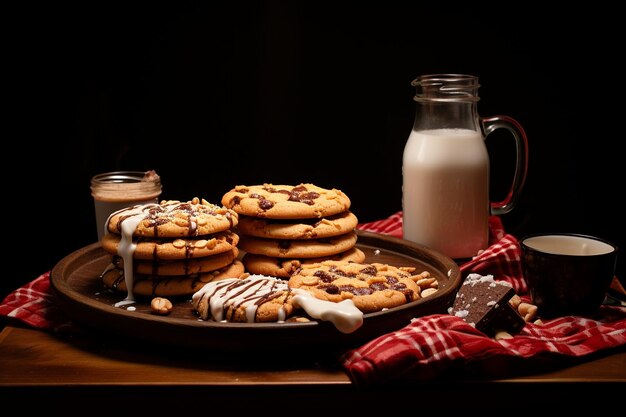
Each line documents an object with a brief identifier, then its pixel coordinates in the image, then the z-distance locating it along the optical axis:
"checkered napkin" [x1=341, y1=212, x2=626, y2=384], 0.89
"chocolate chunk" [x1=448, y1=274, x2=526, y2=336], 0.95
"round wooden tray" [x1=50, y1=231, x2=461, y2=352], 0.90
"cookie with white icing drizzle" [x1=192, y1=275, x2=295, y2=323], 0.93
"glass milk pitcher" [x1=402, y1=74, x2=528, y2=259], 1.11
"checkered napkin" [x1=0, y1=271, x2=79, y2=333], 0.97
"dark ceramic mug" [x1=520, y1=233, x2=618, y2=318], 0.98
